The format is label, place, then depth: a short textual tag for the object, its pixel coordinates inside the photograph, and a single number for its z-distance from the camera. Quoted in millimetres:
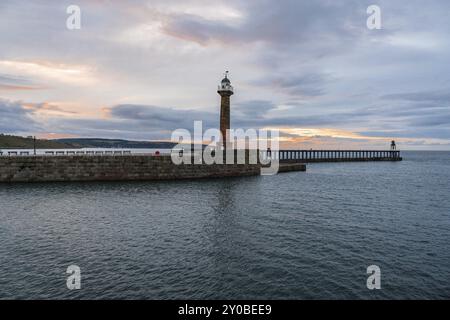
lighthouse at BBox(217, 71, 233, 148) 57144
